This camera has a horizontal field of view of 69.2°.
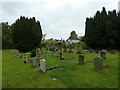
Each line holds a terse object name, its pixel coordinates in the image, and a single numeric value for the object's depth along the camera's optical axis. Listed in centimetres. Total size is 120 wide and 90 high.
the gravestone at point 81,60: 750
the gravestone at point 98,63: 623
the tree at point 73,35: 6538
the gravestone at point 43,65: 627
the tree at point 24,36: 2093
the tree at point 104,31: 2162
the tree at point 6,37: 3417
